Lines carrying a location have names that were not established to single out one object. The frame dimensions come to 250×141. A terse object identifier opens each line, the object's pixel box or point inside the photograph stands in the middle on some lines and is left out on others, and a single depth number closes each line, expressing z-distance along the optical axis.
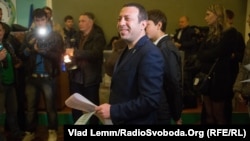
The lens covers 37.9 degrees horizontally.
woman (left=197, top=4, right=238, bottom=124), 3.19
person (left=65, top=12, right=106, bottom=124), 3.56
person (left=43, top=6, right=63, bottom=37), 3.67
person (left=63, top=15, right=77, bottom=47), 5.68
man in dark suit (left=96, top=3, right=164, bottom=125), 1.79
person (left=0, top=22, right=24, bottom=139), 3.56
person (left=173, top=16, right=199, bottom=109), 4.79
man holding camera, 3.53
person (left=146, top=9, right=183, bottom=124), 2.38
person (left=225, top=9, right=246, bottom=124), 3.41
